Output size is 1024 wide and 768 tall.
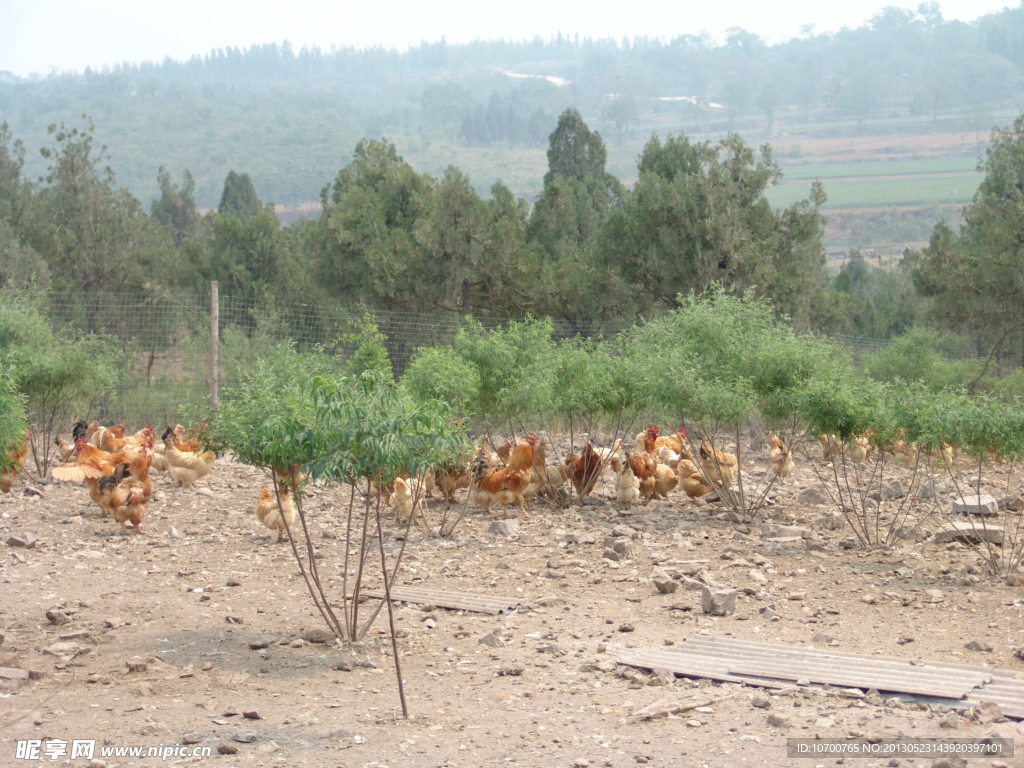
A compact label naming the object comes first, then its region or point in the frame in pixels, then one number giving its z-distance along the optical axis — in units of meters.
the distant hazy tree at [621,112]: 157.27
